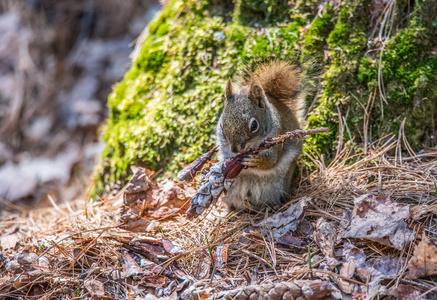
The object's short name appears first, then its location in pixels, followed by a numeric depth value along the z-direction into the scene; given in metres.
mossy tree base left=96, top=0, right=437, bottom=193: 5.51
